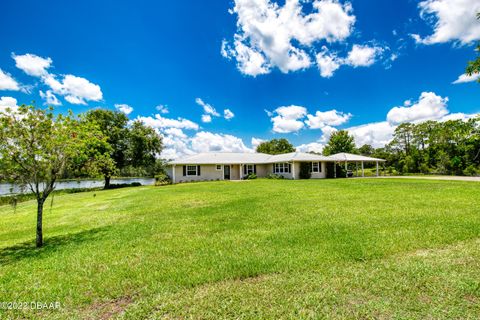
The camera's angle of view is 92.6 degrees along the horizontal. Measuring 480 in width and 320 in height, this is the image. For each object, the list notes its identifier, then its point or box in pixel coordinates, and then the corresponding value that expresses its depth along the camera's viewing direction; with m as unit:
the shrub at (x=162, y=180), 27.35
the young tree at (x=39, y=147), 5.45
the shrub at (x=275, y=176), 28.73
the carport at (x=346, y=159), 29.39
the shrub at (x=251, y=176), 30.37
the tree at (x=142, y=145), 32.53
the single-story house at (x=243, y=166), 28.25
